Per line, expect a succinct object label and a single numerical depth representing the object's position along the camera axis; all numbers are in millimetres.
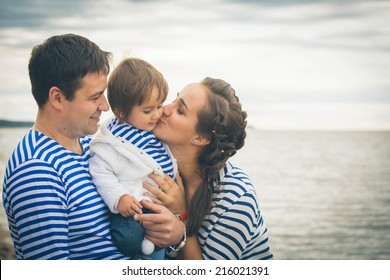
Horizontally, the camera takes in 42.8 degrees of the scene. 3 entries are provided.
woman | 2229
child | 1974
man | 1779
